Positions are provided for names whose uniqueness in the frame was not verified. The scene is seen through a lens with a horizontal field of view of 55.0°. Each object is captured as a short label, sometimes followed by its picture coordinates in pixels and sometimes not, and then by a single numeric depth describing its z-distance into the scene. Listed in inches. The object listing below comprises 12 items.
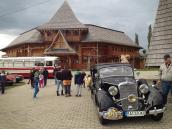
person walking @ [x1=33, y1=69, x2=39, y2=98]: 364.6
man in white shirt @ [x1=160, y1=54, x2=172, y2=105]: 234.5
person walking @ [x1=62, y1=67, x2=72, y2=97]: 368.5
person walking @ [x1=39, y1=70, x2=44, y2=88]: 507.7
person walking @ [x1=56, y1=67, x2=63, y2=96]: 378.5
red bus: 777.2
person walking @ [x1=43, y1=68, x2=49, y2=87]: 543.5
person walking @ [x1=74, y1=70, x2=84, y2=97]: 373.2
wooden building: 1212.7
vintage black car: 204.0
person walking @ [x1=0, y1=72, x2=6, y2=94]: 439.3
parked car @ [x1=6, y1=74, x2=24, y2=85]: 591.6
